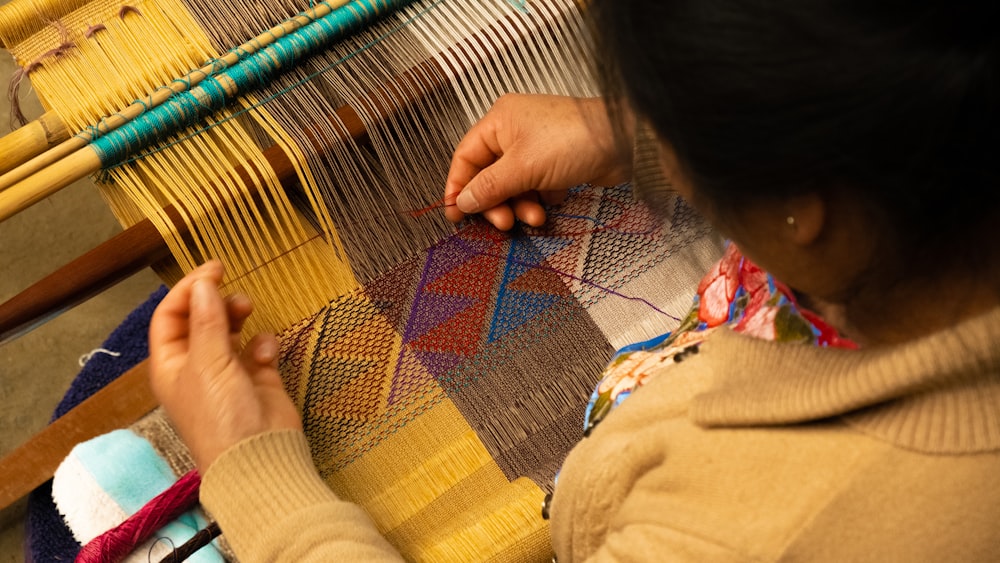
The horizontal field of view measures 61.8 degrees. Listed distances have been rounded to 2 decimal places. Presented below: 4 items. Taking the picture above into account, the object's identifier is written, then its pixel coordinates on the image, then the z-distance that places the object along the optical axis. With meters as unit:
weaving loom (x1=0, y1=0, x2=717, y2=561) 0.99
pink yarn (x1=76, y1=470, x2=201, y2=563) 1.02
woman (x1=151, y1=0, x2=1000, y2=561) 0.41
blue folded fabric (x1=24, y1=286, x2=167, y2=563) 1.13
